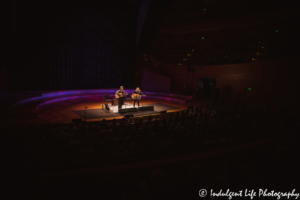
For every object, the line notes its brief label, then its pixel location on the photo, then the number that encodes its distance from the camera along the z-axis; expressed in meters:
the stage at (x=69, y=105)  7.16
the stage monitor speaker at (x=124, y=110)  8.78
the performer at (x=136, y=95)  9.54
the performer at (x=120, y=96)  9.23
